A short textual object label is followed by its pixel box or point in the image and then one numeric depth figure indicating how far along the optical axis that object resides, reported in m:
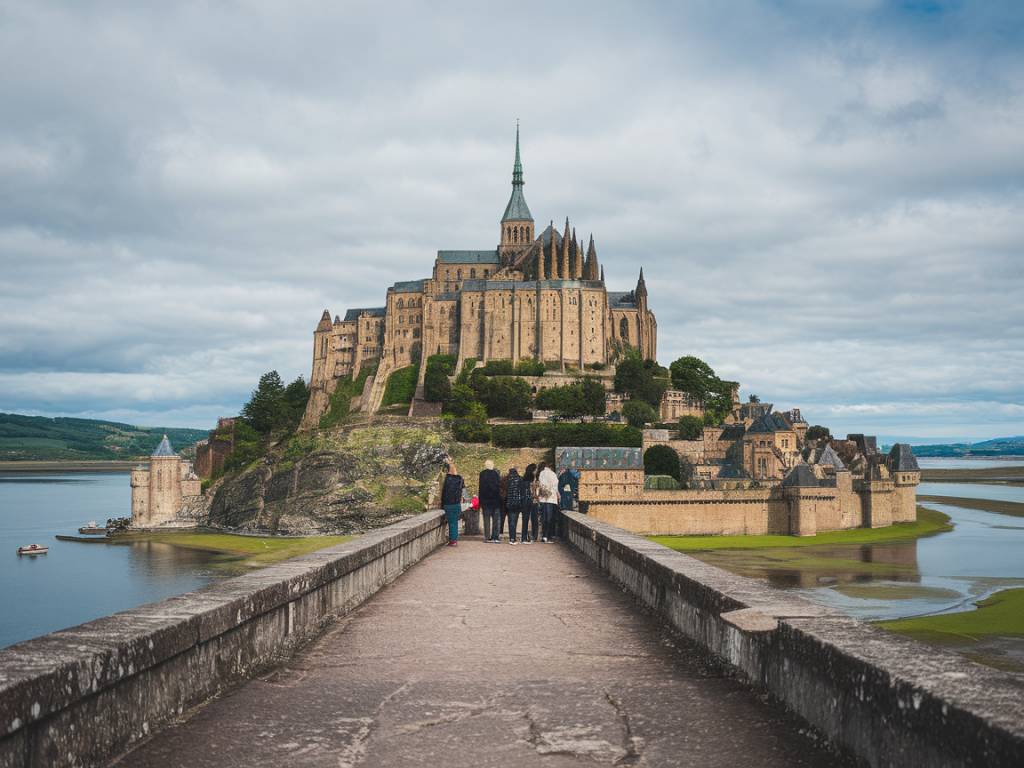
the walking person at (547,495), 20.79
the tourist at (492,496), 19.73
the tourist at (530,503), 20.52
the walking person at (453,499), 18.88
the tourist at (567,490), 24.97
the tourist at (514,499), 19.98
